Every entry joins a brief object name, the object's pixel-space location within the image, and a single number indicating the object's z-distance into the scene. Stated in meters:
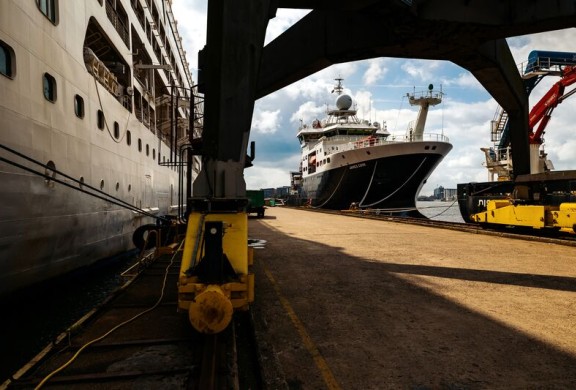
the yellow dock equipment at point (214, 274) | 4.10
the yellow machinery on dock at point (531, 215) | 12.73
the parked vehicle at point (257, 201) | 31.48
